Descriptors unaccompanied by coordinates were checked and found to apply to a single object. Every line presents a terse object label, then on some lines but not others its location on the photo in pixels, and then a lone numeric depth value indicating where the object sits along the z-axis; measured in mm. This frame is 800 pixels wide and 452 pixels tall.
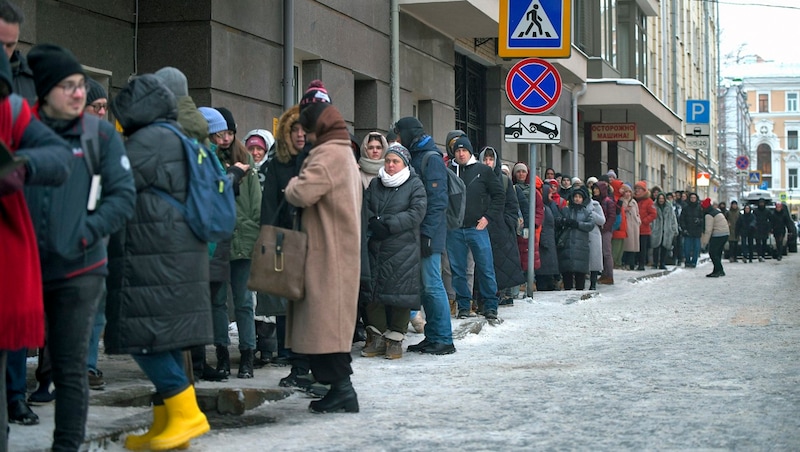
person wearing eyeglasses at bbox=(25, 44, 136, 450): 4918
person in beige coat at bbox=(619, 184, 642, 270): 23936
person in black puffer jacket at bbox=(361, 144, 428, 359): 9148
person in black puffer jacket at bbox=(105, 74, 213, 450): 5516
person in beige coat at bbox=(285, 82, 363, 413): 6789
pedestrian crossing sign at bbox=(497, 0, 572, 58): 14453
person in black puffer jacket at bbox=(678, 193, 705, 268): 27000
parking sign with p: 40750
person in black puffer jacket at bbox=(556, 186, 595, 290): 17812
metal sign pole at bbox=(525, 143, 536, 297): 14750
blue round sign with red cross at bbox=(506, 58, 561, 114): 14531
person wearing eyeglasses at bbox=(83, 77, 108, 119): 7207
